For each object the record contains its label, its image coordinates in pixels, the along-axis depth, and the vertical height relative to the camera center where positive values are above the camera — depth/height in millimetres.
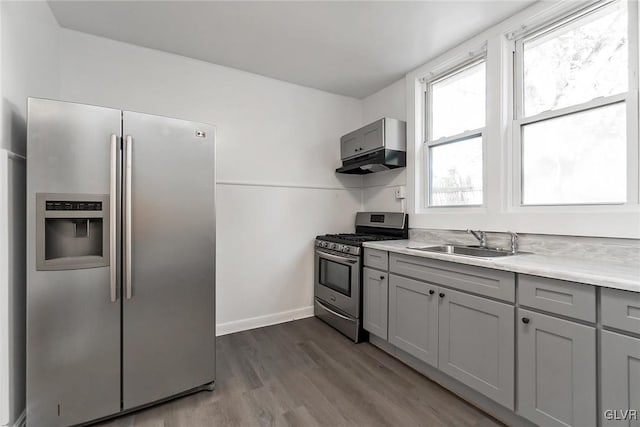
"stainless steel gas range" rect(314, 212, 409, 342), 2648 -571
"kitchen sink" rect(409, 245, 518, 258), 2098 -298
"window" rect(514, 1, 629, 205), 1700 +694
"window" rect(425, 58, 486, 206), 2467 +725
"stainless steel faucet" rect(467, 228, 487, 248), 2275 -193
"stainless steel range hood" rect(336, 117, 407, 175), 2875 +722
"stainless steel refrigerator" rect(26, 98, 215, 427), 1476 -274
